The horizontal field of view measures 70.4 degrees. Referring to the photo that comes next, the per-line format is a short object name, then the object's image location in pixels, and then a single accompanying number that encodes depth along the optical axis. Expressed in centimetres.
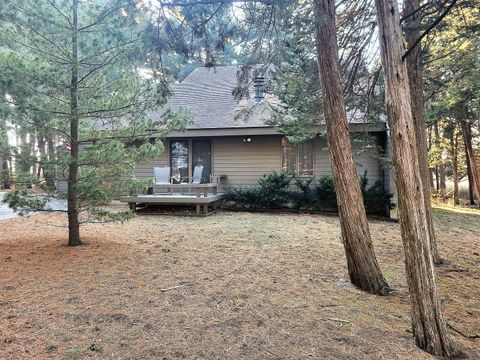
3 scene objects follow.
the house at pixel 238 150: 1073
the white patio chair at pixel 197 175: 1062
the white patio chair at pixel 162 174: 1053
